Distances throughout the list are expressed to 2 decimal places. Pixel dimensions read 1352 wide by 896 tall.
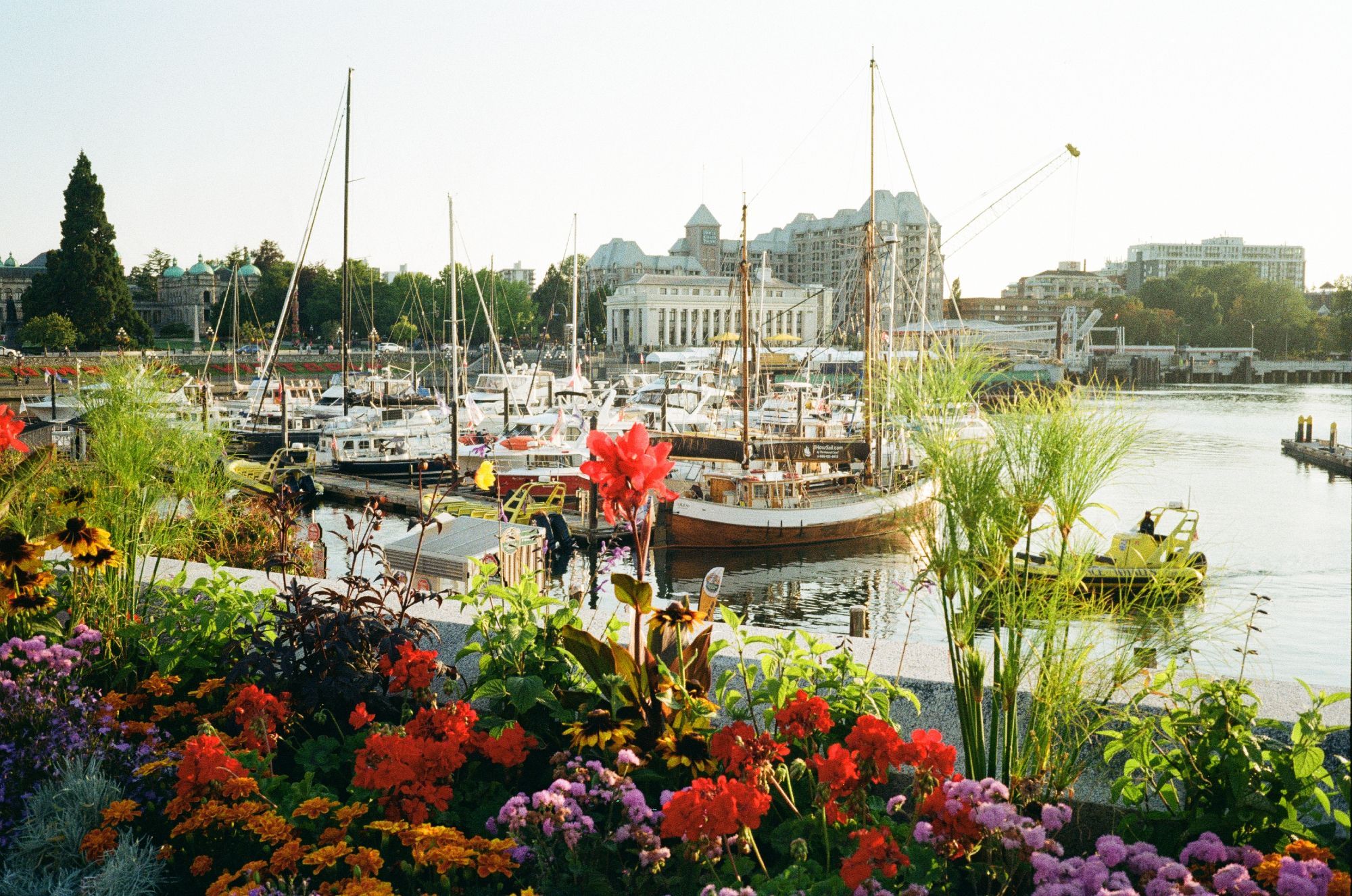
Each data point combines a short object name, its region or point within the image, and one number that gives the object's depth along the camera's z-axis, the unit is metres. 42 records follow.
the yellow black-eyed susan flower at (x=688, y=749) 2.78
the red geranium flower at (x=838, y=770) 2.35
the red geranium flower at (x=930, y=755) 2.38
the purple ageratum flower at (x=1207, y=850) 2.24
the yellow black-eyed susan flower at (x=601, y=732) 2.75
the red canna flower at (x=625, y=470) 3.02
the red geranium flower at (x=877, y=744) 2.43
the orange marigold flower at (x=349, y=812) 2.66
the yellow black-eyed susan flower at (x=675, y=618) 2.95
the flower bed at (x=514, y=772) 2.29
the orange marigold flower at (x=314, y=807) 2.68
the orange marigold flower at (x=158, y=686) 3.54
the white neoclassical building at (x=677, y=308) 130.88
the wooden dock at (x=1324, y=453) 37.16
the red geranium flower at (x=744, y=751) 2.42
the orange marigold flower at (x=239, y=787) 2.74
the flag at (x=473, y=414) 32.62
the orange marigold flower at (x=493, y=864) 2.41
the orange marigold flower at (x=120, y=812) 2.80
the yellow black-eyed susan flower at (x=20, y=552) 3.38
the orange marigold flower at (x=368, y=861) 2.47
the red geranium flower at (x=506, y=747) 2.82
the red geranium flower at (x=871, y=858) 2.12
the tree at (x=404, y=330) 74.81
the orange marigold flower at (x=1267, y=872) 2.12
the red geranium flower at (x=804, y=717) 2.60
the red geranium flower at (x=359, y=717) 3.04
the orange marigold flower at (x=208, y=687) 3.52
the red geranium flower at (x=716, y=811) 2.17
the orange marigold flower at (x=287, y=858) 2.51
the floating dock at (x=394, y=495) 21.33
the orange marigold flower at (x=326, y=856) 2.46
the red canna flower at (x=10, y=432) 4.27
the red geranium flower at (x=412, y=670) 3.17
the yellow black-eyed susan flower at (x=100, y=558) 3.53
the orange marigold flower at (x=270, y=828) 2.62
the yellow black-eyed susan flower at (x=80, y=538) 3.52
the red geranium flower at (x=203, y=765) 2.72
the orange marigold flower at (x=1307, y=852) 2.15
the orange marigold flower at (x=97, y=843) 2.76
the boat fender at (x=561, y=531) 19.27
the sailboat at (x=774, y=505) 21.62
